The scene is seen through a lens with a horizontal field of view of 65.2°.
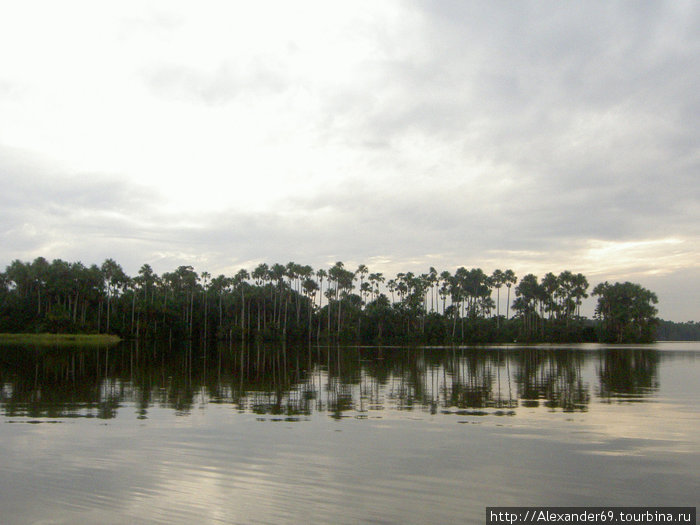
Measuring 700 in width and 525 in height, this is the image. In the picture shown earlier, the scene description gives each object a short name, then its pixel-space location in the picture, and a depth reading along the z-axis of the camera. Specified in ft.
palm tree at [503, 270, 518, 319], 448.24
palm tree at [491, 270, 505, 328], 451.36
